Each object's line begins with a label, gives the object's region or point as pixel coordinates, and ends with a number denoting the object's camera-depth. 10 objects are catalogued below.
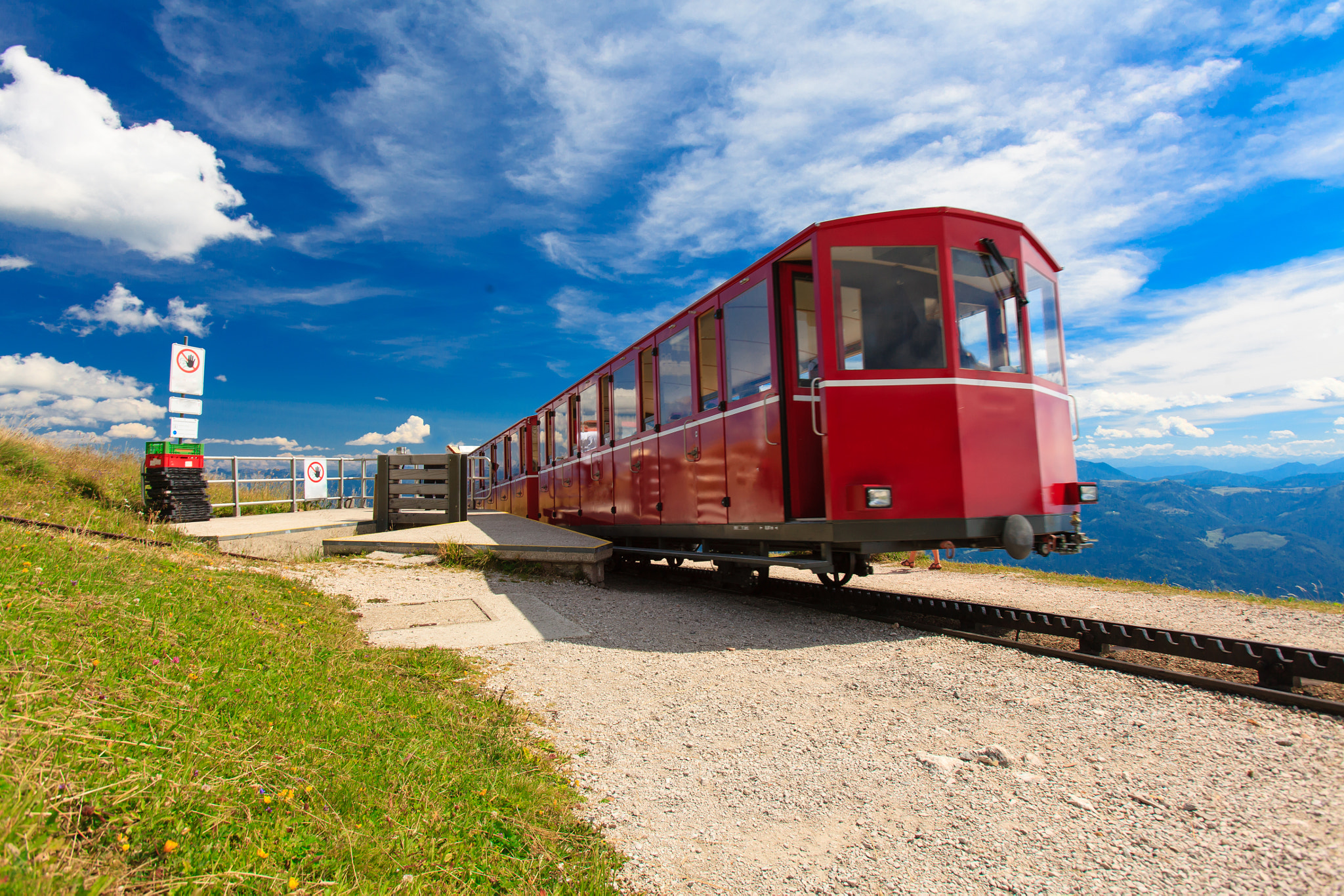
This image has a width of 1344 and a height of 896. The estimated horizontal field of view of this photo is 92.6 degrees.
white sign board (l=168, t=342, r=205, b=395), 13.95
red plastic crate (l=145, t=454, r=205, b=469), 11.91
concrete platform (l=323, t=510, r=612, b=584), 8.54
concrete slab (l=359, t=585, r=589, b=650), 5.30
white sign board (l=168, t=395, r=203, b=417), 13.73
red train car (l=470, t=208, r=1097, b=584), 5.33
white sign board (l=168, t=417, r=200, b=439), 13.30
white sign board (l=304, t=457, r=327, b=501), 17.36
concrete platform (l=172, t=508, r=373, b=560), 9.84
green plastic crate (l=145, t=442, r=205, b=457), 11.92
